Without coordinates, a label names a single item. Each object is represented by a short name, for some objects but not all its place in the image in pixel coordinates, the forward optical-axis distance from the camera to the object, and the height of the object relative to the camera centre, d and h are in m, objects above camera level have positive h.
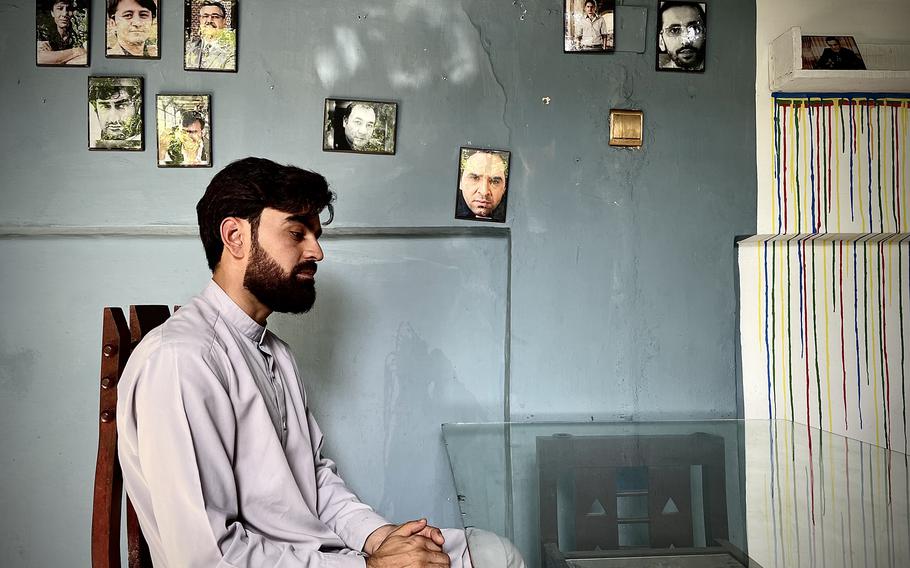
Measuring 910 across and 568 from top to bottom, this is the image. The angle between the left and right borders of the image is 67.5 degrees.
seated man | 1.04 -0.20
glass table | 1.00 -0.35
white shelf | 1.95 +0.67
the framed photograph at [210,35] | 1.95 +0.78
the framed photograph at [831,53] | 1.98 +0.73
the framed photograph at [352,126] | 1.99 +0.53
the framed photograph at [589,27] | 2.06 +0.85
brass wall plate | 2.06 +0.54
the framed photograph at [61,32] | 1.93 +0.78
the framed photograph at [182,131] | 1.95 +0.51
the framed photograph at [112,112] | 1.93 +0.56
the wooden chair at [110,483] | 1.10 -0.29
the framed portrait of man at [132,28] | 1.94 +0.80
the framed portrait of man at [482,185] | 2.02 +0.36
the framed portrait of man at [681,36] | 2.08 +0.82
